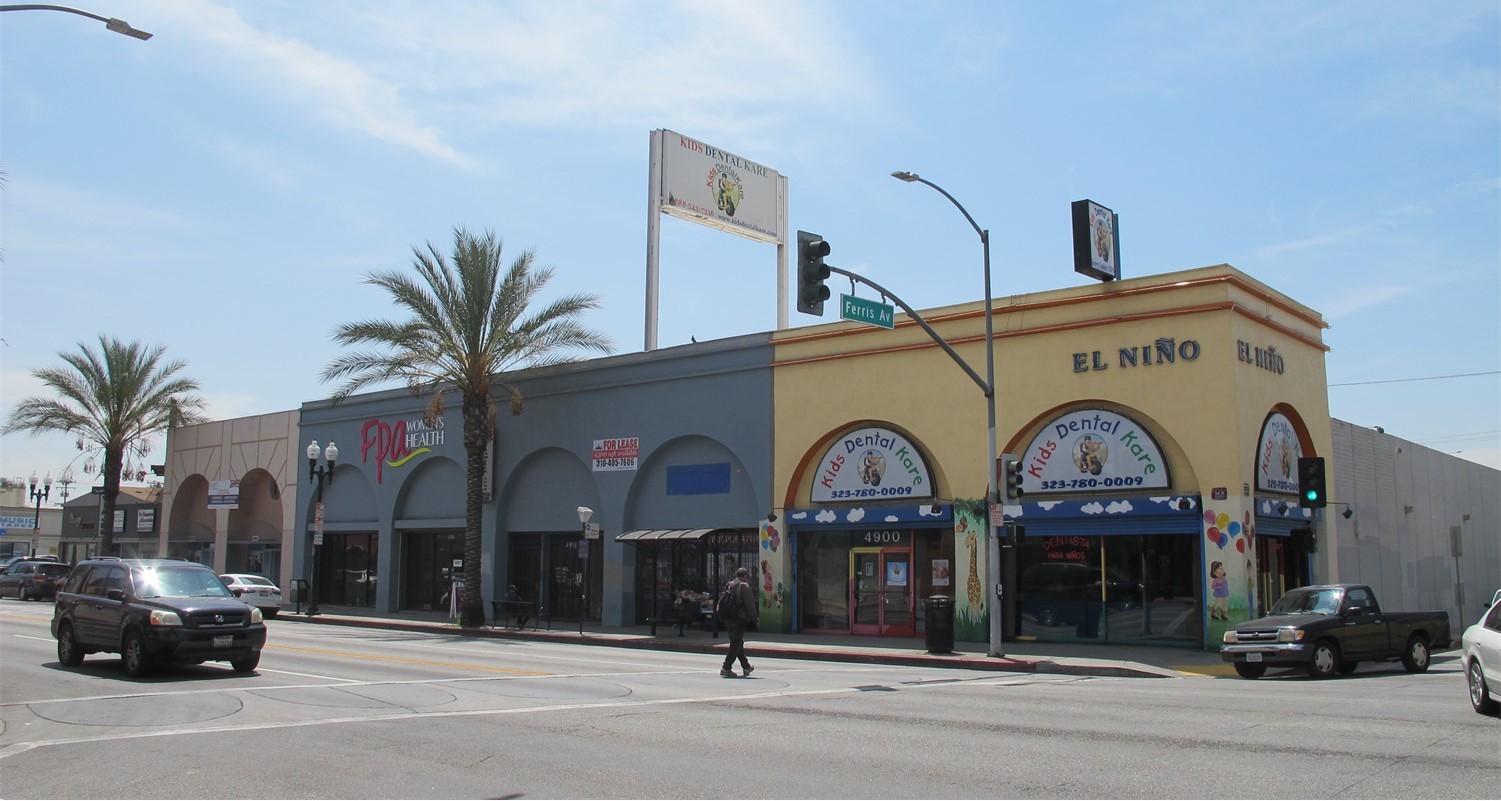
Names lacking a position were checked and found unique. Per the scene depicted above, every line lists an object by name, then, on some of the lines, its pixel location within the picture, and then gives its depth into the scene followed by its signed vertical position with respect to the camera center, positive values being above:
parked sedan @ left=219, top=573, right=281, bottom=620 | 35.97 -1.00
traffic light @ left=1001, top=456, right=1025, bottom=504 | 22.16 +1.59
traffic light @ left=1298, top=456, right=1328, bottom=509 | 22.03 +1.58
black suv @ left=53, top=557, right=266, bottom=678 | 16.80 -0.88
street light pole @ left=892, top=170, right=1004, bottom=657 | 22.00 +2.27
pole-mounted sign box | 25.33 +7.02
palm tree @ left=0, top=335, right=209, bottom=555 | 45.94 +5.97
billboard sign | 37.25 +12.19
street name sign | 21.04 +4.60
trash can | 23.00 -1.20
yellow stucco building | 23.77 +2.30
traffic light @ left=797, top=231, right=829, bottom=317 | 18.56 +4.51
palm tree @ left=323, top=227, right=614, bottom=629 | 33.62 +6.48
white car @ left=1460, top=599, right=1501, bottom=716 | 11.98 -0.95
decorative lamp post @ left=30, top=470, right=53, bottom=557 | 73.50 +2.09
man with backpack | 19.02 -0.80
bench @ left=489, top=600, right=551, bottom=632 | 31.52 -1.32
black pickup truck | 18.44 -1.06
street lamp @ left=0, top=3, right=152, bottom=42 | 11.59 +5.17
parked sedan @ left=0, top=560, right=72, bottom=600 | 46.22 -0.93
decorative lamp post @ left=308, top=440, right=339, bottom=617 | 37.46 +1.78
